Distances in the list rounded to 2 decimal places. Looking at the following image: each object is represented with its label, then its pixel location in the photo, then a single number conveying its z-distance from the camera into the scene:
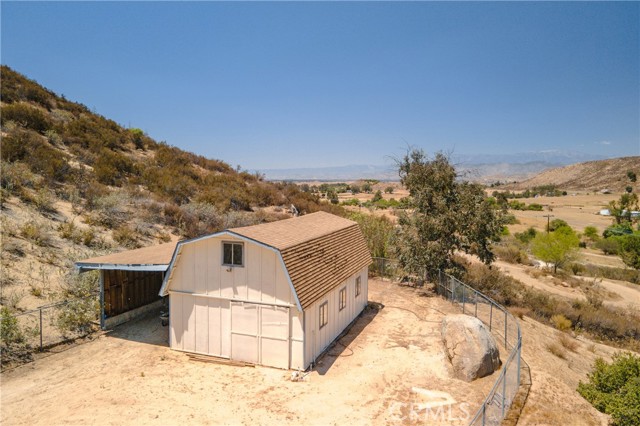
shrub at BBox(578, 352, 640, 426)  10.50
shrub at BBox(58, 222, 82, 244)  19.91
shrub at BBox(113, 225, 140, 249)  22.02
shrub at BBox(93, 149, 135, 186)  28.79
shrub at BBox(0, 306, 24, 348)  12.36
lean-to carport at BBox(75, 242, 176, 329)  14.31
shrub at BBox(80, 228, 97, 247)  20.31
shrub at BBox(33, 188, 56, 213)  21.27
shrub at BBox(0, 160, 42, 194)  21.32
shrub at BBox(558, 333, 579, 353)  18.23
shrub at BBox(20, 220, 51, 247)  18.27
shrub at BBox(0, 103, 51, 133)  28.83
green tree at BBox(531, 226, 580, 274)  33.94
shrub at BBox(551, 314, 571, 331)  21.64
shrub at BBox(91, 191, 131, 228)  23.36
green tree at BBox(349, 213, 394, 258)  27.39
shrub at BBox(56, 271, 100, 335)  14.49
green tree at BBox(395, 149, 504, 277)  20.75
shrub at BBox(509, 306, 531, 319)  21.00
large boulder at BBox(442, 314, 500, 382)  12.12
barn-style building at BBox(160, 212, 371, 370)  12.40
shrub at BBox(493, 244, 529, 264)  38.41
